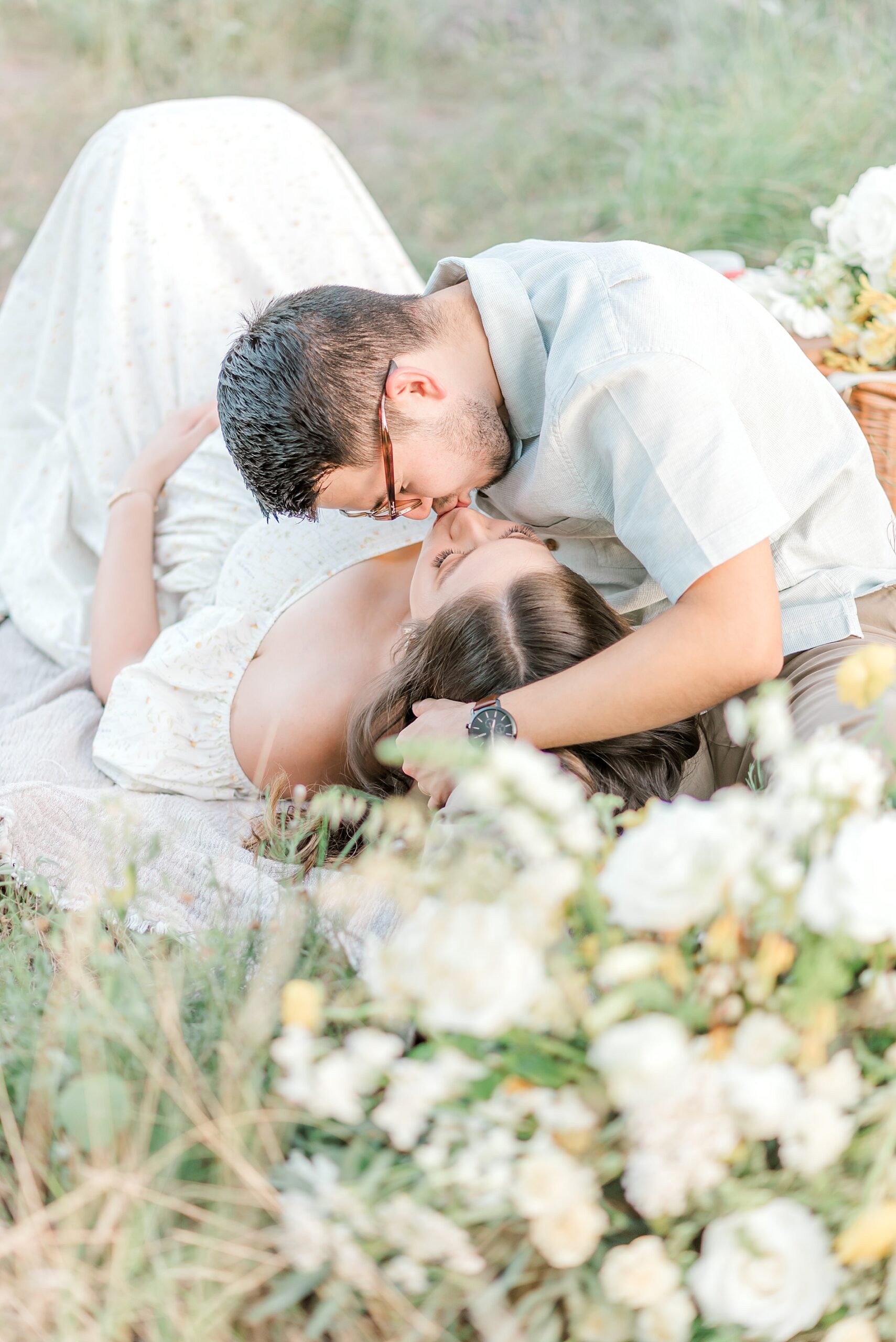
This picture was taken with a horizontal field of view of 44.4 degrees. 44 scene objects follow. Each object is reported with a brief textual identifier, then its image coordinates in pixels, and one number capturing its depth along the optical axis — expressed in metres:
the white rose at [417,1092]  0.88
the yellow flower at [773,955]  0.93
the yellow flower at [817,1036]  0.92
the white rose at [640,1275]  0.90
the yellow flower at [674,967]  0.95
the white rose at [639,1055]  0.82
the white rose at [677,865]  0.84
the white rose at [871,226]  2.44
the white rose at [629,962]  0.87
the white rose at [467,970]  0.81
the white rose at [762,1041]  0.89
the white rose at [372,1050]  0.88
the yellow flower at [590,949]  0.97
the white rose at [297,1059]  0.88
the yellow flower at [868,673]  0.96
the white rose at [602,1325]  0.95
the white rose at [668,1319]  0.92
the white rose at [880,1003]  0.99
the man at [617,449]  1.69
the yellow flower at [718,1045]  0.94
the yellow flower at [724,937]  0.93
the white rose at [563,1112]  0.90
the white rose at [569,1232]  0.89
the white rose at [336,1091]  0.86
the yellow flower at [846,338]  2.57
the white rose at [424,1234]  0.88
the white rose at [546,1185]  0.87
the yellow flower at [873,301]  2.46
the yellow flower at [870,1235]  0.88
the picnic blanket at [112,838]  1.42
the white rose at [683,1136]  0.89
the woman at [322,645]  1.87
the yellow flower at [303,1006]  0.90
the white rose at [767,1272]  0.89
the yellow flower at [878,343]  2.50
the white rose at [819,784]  0.94
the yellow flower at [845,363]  2.56
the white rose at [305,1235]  0.90
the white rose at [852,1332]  0.93
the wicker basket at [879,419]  2.43
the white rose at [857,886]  0.86
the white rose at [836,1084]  0.90
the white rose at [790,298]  2.65
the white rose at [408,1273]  0.91
